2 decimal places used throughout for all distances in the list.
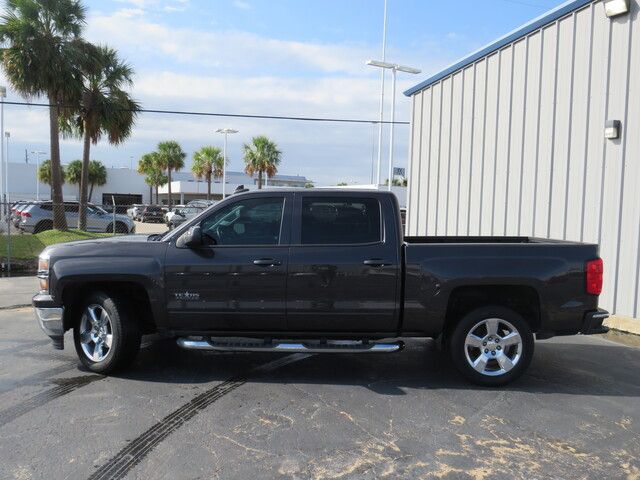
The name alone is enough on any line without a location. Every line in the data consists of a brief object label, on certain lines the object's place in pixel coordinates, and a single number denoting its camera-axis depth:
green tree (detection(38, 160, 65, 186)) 64.44
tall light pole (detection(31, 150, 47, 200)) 61.84
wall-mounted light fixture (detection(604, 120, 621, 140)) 8.27
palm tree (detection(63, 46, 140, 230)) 22.71
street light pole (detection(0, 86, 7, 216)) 22.88
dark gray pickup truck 5.25
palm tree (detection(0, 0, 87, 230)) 20.52
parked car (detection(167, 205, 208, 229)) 31.70
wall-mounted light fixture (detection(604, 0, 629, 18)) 8.03
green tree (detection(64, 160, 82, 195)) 64.25
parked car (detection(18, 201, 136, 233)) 23.25
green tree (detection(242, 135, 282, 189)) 52.66
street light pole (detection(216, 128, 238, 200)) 43.81
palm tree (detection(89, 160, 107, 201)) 65.31
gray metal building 8.24
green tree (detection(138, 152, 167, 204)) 63.27
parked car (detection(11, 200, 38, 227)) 23.30
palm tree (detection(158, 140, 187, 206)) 59.09
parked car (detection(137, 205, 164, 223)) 49.09
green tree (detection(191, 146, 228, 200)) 58.62
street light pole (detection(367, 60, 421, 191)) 26.48
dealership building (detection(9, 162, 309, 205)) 66.81
